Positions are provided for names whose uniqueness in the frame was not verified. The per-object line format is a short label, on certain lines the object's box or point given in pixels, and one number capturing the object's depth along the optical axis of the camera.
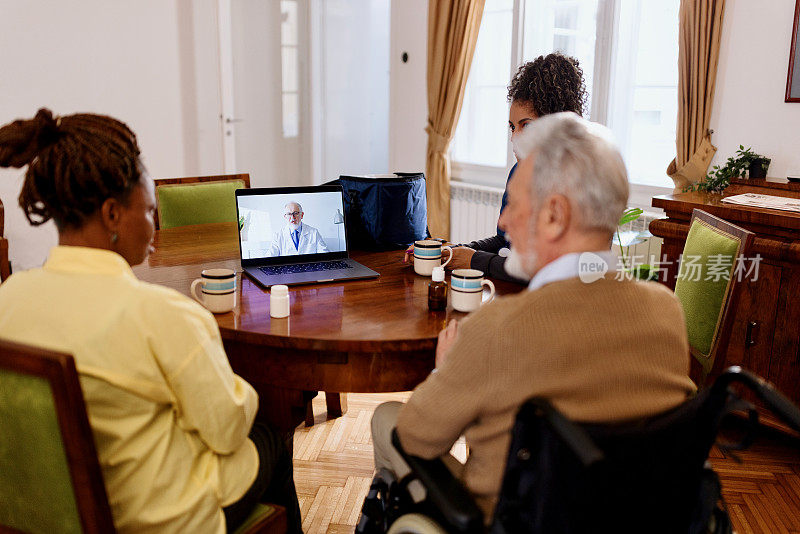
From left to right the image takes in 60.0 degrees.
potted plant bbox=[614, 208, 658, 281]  2.77
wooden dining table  1.54
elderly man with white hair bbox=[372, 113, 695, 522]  1.02
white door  4.93
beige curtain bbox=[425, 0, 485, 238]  4.36
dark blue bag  2.25
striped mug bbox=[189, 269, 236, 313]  1.66
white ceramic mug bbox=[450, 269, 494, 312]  1.73
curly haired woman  2.32
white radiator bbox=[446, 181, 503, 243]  4.45
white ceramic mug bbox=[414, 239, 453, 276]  2.04
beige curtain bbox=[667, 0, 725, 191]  3.16
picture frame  2.91
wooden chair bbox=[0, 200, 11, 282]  2.90
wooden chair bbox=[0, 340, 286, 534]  0.99
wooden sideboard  2.46
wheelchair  0.95
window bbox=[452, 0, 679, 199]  3.57
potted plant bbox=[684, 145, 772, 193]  2.93
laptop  2.02
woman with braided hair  1.09
